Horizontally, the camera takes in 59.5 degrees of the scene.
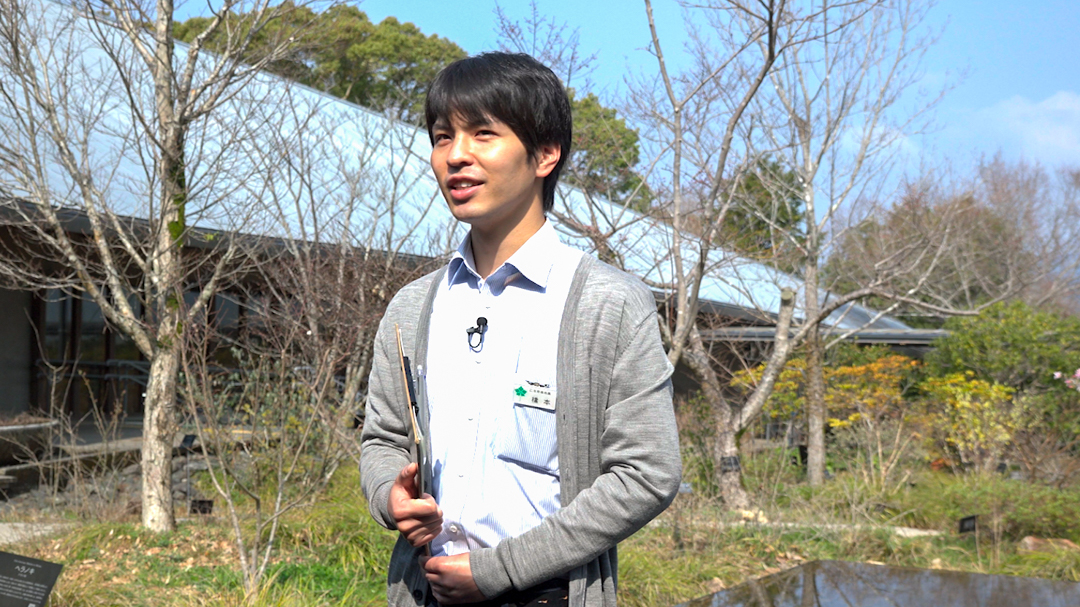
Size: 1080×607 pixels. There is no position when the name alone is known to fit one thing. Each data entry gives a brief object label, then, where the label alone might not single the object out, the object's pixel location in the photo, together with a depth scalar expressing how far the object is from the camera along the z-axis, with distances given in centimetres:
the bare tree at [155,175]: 578
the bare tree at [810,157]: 973
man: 160
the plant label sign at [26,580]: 368
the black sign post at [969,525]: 767
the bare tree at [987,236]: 1077
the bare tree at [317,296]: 669
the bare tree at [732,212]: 629
